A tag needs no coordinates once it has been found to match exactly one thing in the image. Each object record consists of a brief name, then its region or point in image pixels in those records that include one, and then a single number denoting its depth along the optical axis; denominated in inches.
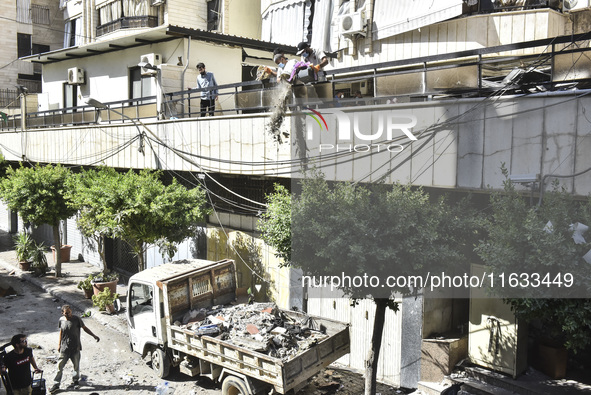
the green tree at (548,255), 206.7
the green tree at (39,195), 639.8
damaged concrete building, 272.1
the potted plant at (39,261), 700.0
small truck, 309.9
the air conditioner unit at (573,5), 383.2
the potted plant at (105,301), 540.7
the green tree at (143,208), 478.9
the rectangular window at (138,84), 690.2
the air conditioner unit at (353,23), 479.2
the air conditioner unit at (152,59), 596.2
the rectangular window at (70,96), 869.2
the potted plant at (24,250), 719.7
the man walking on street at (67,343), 373.1
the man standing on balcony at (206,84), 515.5
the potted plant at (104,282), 573.0
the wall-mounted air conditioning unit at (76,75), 807.1
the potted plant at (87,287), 593.9
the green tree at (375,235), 260.8
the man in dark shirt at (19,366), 325.1
